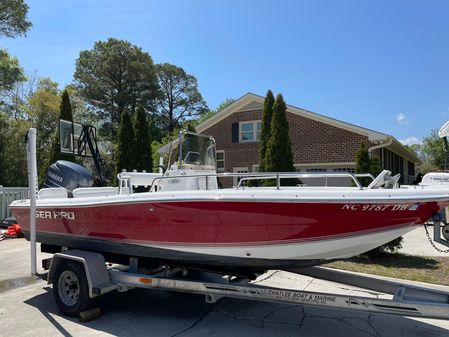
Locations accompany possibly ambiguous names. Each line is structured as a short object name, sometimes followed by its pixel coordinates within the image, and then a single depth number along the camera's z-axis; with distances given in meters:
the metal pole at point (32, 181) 5.94
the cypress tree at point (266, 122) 16.50
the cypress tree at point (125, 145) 18.06
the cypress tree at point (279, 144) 15.20
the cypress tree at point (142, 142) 18.56
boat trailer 4.11
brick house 17.47
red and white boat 4.14
